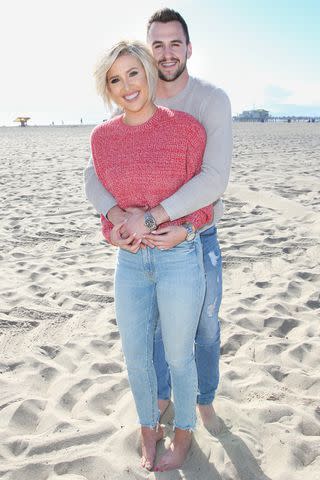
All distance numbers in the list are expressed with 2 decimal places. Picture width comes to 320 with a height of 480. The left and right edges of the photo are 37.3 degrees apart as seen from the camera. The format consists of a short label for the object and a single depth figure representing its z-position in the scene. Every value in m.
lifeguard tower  59.10
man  2.05
